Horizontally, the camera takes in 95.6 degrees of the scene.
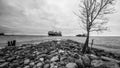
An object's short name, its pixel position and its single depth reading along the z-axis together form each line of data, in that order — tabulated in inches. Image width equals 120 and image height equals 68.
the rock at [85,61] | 145.7
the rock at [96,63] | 136.8
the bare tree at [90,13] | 225.1
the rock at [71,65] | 128.5
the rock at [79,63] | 134.2
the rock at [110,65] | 136.2
